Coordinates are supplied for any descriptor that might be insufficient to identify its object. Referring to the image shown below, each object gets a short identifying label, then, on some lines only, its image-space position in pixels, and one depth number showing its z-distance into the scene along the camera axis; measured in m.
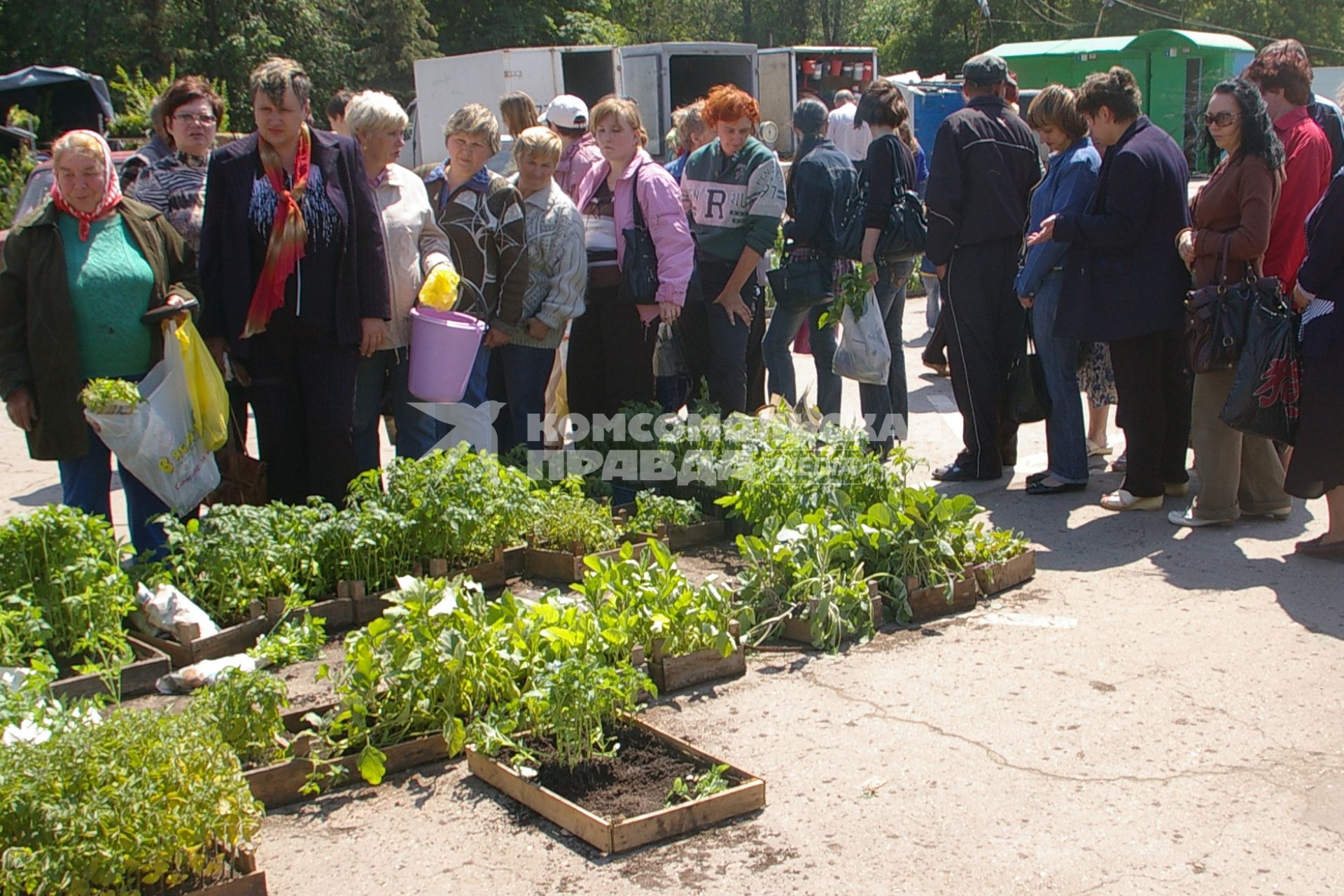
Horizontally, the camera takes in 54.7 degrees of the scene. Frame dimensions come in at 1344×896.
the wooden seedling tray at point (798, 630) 4.96
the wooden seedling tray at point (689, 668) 4.53
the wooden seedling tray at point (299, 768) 3.75
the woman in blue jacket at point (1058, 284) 6.78
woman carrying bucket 6.07
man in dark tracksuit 6.82
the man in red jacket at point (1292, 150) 6.18
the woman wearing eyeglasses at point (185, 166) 6.20
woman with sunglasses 5.85
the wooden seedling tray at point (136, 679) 4.46
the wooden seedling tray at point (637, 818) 3.45
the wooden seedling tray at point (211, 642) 4.79
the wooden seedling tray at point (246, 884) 3.12
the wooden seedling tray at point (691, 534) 6.20
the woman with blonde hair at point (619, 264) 6.89
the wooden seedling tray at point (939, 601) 5.23
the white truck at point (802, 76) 25.97
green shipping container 29.69
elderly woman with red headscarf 5.27
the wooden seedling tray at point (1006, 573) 5.49
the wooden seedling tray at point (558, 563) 5.67
